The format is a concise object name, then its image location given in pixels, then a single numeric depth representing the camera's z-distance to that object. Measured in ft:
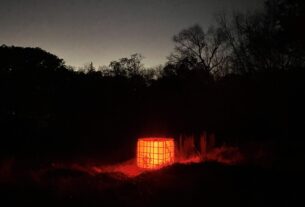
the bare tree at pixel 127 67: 75.10
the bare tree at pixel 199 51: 73.56
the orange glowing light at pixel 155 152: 27.99
